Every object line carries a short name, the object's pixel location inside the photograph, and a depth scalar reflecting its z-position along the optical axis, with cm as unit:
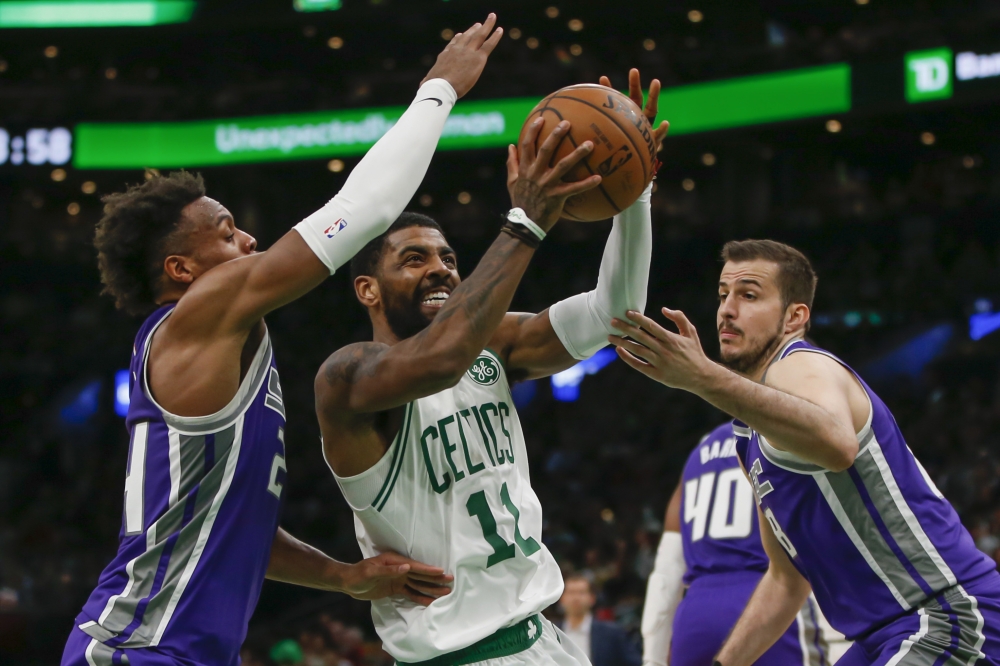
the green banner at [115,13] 1872
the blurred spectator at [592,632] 730
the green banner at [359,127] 1659
